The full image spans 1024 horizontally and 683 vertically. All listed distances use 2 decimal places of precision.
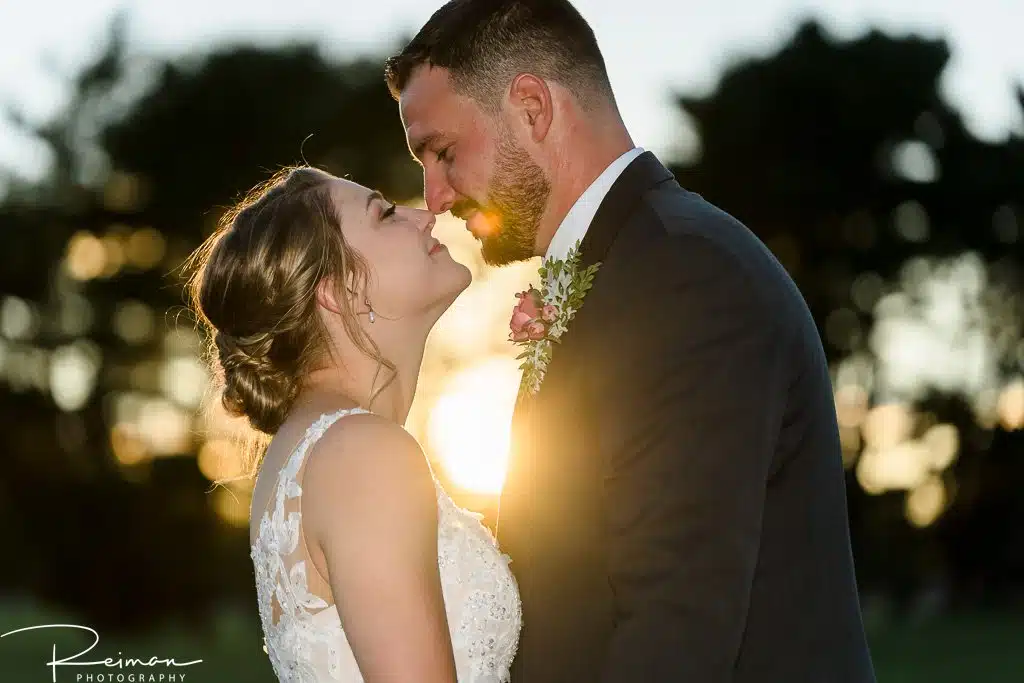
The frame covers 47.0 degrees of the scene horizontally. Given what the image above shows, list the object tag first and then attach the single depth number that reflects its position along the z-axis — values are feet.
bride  10.93
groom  8.98
